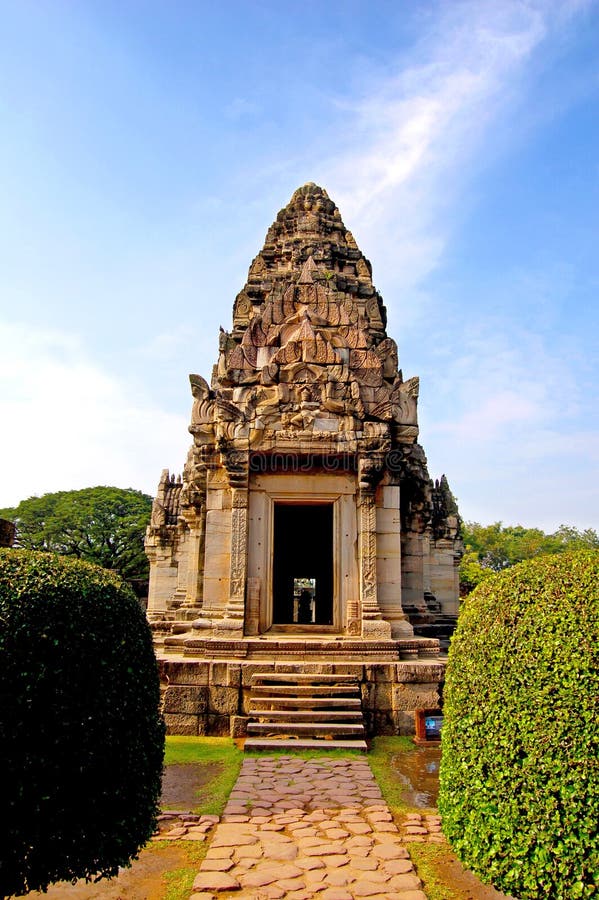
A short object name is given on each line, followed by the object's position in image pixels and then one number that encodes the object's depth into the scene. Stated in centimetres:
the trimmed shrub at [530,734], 336
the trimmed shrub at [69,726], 333
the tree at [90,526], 4009
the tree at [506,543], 5362
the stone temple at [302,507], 905
